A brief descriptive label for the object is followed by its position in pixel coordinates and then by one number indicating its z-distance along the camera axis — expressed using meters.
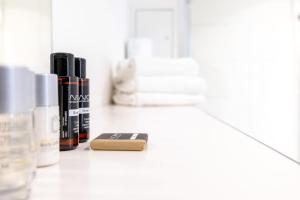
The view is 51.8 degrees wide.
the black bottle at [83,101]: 0.50
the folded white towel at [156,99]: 1.24
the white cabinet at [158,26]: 2.23
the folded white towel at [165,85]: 1.26
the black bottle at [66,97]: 0.43
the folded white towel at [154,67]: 1.27
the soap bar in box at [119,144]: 0.45
